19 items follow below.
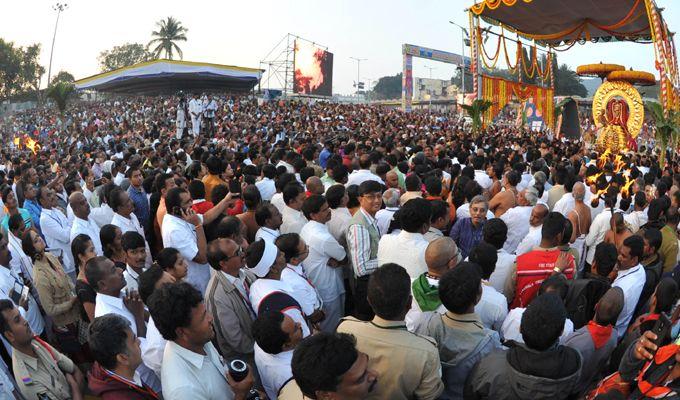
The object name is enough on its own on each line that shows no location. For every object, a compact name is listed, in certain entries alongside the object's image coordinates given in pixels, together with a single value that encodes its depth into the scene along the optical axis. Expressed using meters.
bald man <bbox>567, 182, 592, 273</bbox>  5.30
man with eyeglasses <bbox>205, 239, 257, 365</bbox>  3.12
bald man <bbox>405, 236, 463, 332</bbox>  2.92
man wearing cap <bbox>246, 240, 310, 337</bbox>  2.94
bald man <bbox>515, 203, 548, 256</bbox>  4.37
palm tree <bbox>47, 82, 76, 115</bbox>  22.19
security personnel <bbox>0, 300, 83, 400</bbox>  2.53
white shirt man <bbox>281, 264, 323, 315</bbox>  3.45
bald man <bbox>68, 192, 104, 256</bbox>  4.74
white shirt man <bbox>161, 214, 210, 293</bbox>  4.04
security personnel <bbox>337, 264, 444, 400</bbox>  2.22
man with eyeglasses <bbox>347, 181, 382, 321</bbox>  4.08
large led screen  44.09
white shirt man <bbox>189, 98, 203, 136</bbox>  17.81
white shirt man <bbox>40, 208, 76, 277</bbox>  5.14
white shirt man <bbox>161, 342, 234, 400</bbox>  2.24
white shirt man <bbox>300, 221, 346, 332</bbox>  4.13
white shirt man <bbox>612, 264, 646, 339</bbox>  3.58
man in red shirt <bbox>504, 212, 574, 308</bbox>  3.54
